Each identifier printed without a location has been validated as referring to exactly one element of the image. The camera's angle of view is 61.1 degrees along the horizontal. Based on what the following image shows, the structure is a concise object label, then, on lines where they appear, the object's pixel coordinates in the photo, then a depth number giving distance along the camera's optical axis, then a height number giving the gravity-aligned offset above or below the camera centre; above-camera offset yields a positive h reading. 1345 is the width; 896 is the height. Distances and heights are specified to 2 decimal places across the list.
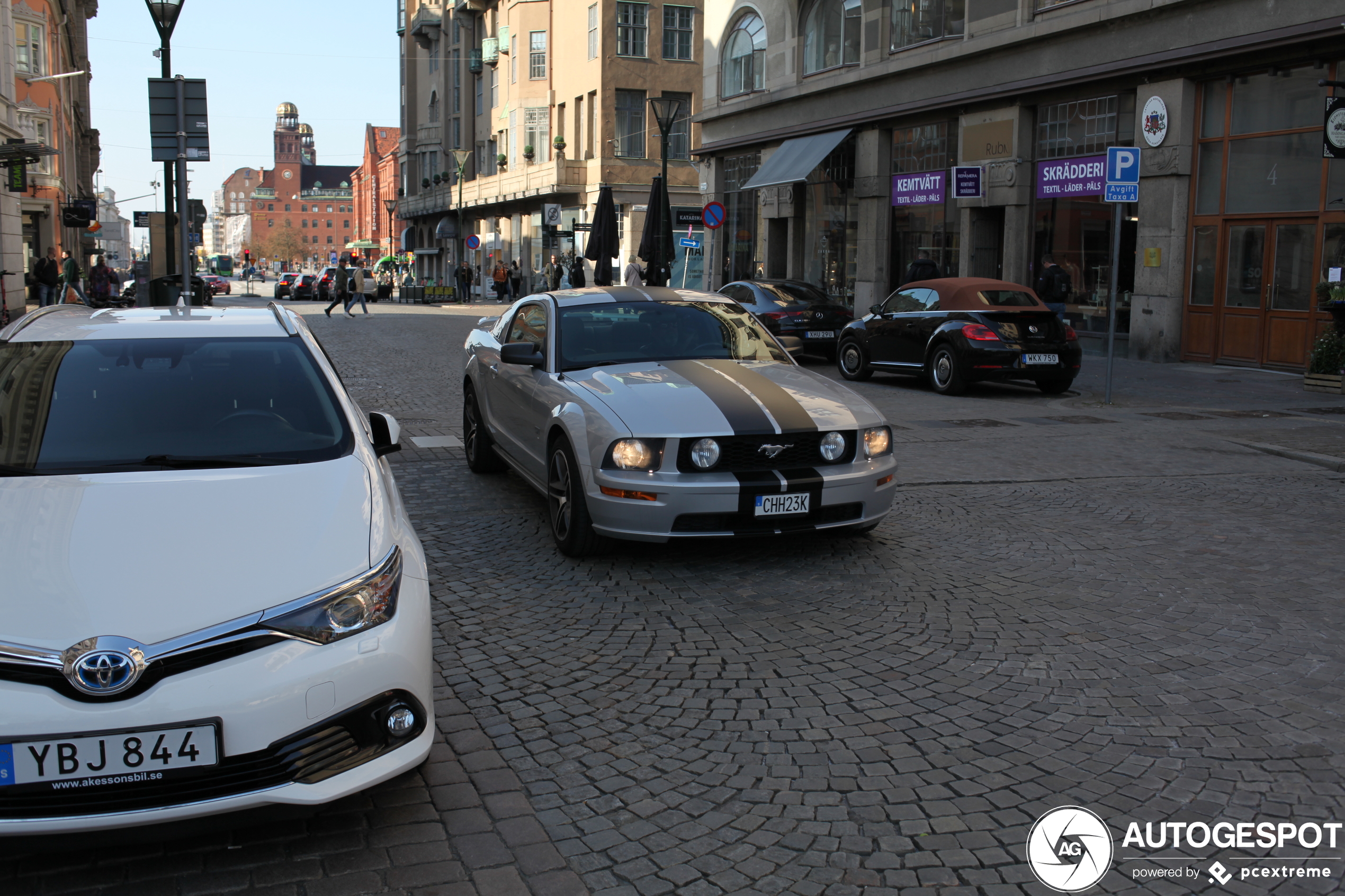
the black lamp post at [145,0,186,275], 15.13 +3.46
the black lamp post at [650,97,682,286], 25.97 +1.31
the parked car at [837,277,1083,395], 15.02 -0.59
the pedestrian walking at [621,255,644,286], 27.23 +0.33
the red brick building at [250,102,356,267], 176.00 +6.13
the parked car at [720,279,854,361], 19.73 -0.38
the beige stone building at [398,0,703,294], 50.44 +8.65
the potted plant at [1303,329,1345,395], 15.31 -0.90
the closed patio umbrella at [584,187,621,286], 26.66 +1.14
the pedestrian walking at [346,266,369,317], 38.09 +0.06
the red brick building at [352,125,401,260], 130.00 +12.04
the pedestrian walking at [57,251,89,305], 30.62 +0.17
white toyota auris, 2.80 -0.87
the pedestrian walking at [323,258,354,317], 37.94 -0.07
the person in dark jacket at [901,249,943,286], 22.70 +0.45
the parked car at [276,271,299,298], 62.69 -0.04
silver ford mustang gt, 5.99 -0.77
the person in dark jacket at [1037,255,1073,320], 20.45 +0.12
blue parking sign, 13.70 +1.55
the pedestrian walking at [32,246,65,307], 28.16 +0.07
